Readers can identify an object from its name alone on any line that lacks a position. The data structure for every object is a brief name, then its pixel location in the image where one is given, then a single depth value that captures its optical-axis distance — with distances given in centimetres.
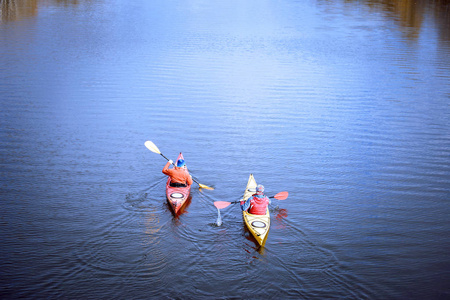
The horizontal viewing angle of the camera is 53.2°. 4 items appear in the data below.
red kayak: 1479
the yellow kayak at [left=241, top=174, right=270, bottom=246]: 1323
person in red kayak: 1569
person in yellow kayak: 1399
